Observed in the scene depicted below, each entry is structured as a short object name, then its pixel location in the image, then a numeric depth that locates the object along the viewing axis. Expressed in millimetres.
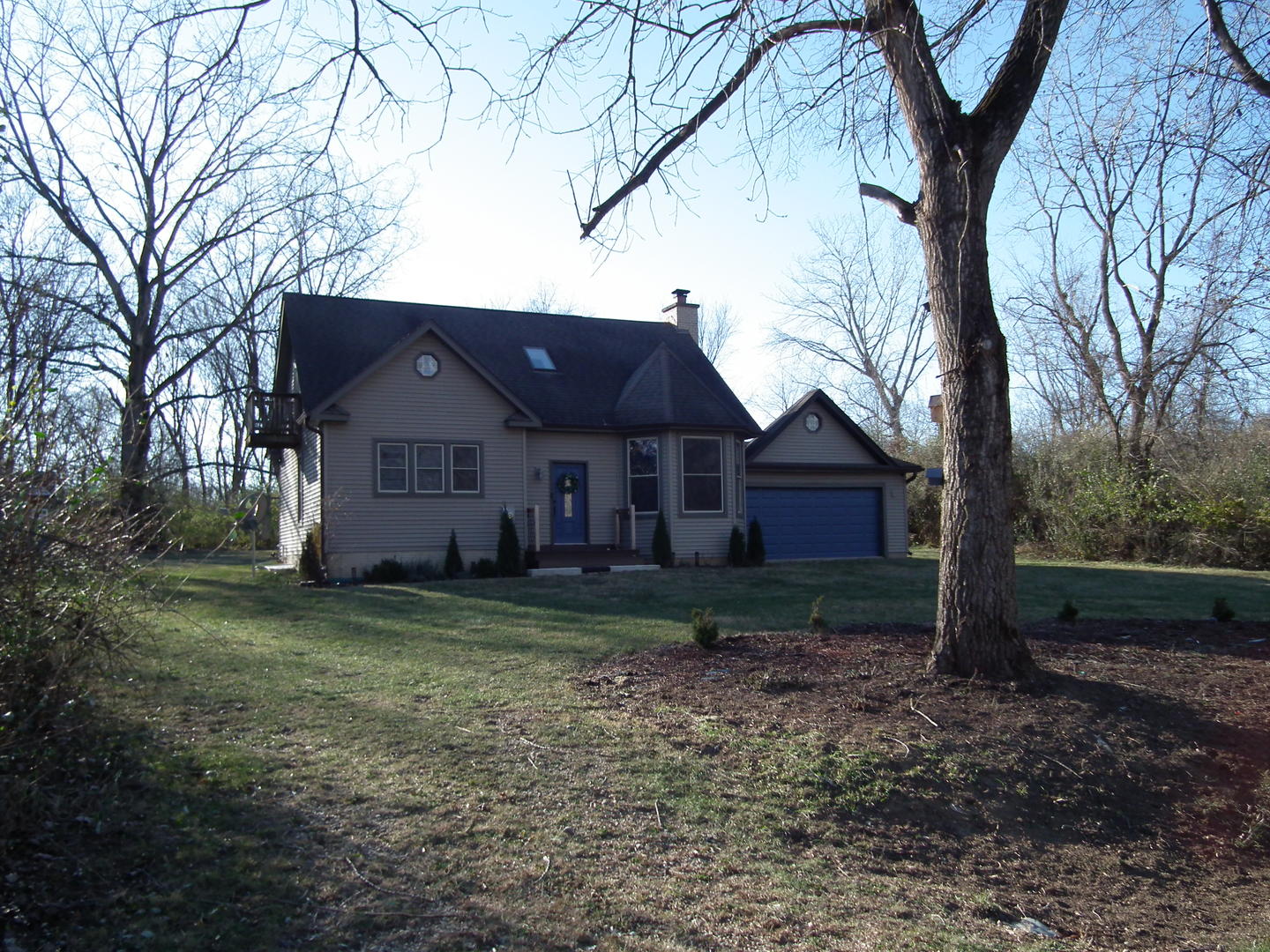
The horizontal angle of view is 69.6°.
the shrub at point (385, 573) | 16891
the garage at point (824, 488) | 21812
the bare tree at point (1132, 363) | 22375
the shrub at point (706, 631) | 8562
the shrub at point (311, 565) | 16453
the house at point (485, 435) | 17344
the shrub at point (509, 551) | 17484
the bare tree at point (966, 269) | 6918
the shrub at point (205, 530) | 23078
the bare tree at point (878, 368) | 39938
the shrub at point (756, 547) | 20172
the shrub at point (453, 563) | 17391
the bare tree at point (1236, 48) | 7379
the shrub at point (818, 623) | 9719
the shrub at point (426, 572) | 17422
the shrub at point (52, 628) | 3941
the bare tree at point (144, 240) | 21594
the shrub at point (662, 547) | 18984
